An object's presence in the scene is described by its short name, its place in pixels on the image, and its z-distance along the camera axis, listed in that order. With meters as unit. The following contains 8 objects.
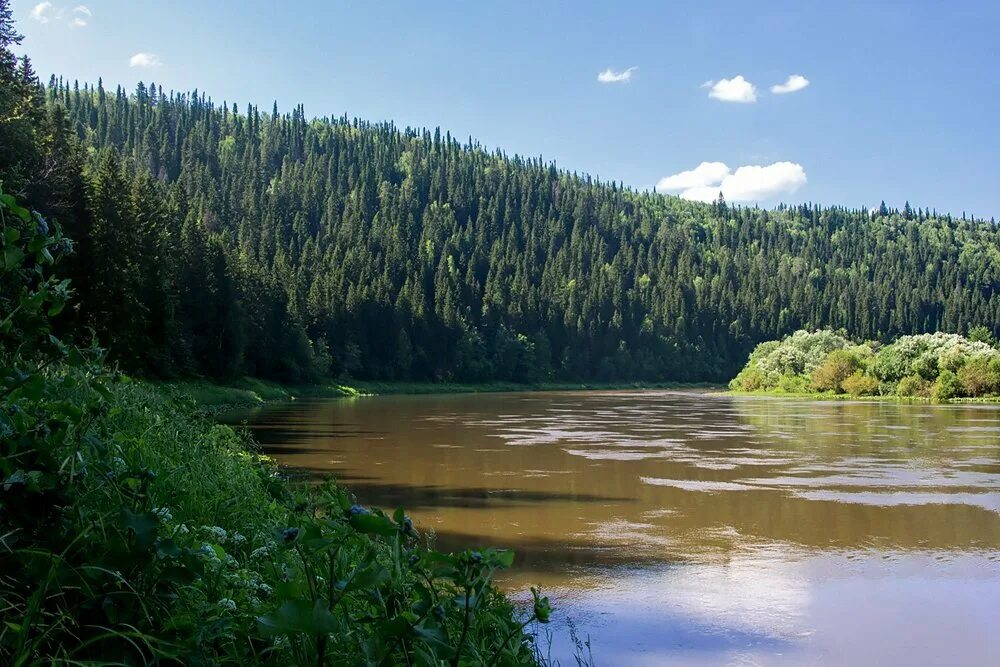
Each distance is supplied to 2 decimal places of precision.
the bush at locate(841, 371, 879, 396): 92.44
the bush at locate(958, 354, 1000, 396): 79.94
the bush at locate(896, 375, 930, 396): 86.56
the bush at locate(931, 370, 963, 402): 81.94
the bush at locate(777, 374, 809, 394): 108.21
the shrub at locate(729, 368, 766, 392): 118.37
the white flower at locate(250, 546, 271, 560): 5.69
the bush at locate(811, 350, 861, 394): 97.56
